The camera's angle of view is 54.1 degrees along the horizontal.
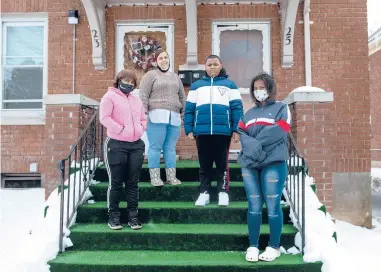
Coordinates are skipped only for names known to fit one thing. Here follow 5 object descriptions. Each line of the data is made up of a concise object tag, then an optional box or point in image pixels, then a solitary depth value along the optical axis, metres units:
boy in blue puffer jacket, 4.05
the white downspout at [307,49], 6.48
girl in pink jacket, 3.85
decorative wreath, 6.70
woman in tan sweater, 4.39
